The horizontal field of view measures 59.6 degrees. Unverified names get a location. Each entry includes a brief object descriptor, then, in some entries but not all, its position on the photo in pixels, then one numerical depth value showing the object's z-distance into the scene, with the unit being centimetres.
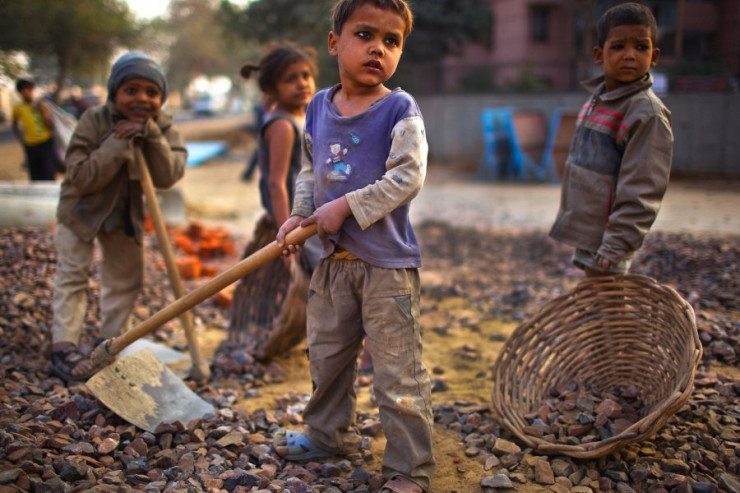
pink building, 1334
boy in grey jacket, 283
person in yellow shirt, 808
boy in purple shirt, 226
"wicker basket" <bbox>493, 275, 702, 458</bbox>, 286
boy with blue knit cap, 328
